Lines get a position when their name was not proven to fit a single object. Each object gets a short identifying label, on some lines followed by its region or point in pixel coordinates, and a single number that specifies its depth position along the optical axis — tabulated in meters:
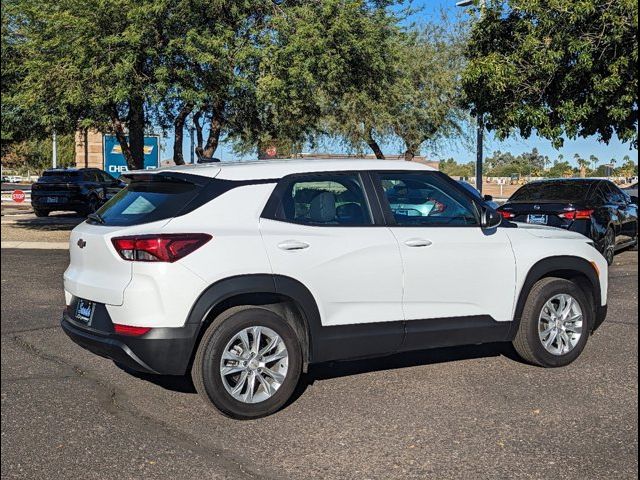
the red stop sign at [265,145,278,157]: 25.95
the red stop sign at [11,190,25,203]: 24.98
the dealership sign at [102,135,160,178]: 25.27
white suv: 4.63
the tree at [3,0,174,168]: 13.87
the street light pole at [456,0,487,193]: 20.75
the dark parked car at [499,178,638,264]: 11.44
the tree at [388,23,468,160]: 28.19
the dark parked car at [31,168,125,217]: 22.12
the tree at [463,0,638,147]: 12.85
